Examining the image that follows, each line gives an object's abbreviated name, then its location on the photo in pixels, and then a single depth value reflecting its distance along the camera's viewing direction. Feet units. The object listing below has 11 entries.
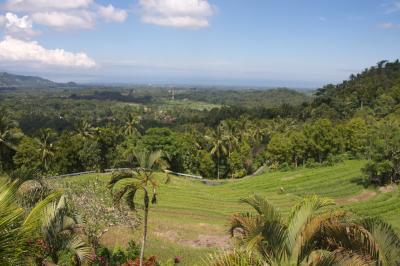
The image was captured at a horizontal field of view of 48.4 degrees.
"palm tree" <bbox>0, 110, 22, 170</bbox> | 160.13
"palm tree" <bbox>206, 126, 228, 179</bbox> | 206.80
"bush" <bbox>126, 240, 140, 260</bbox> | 59.27
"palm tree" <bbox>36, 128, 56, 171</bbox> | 176.40
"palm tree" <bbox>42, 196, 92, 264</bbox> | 37.50
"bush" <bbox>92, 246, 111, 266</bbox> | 50.19
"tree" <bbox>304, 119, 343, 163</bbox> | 200.34
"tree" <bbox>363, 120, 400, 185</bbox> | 140.26
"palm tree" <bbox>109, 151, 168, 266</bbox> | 44.50
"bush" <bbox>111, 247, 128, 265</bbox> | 56.70
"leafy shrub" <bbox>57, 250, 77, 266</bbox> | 49.14
